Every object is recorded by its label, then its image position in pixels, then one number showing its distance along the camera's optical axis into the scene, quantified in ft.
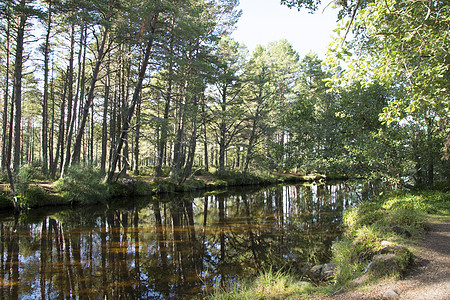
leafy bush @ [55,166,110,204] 42.22
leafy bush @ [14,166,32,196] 36.65
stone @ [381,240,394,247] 15.97
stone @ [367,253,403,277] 12.60
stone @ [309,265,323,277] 17.38
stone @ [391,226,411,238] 18.35
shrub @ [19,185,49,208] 37.40
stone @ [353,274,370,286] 12.59
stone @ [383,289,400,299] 10.55
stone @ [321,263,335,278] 16.76
